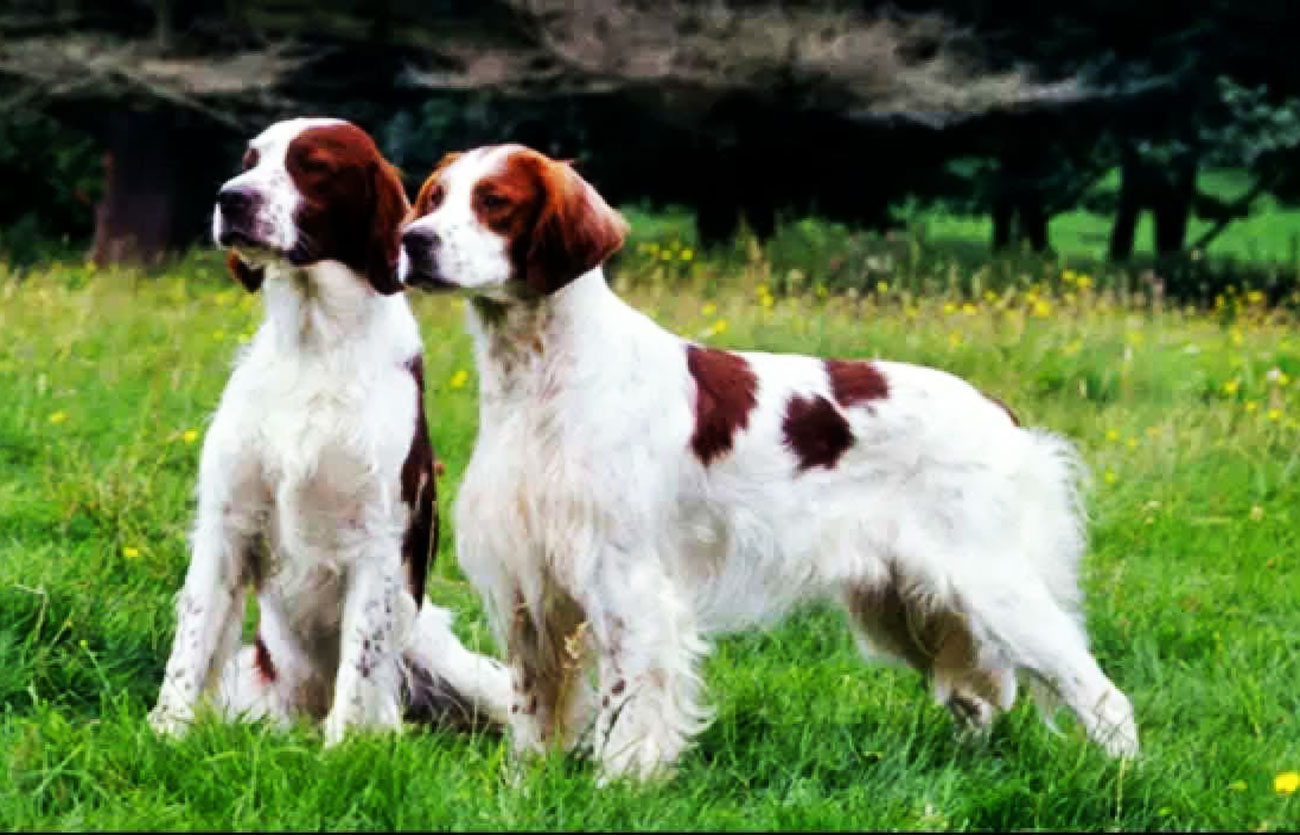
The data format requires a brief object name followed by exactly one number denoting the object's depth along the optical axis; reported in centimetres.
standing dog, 382
